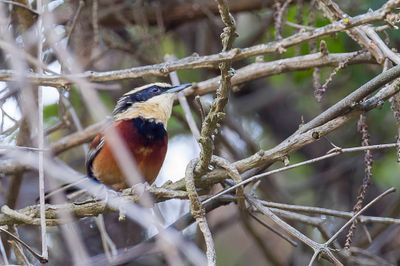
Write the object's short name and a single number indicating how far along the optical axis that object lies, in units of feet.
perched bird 25.75
